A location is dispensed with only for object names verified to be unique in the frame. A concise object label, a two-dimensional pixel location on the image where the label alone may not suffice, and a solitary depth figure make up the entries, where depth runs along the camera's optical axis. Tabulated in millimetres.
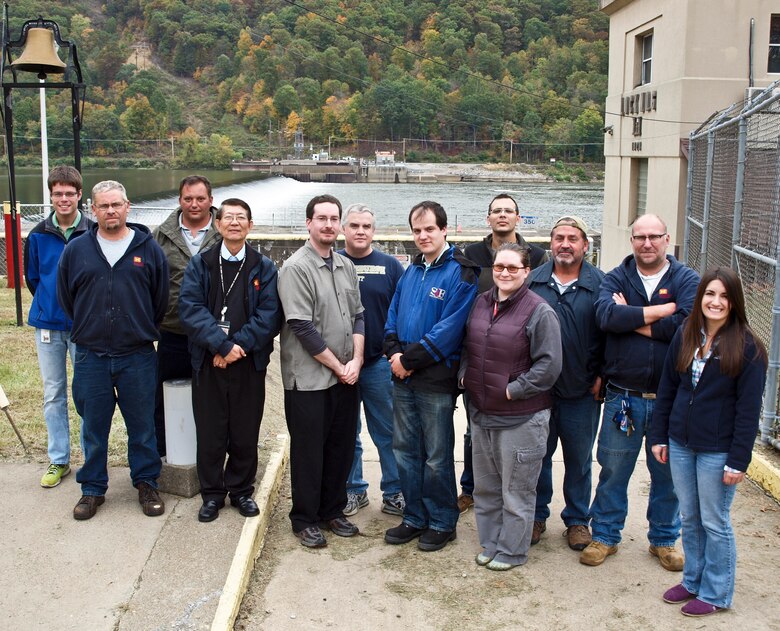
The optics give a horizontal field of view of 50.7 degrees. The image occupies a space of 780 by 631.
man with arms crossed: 4352
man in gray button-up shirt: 4719
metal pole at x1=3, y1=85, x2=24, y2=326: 9502
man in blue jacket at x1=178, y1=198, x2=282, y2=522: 4699
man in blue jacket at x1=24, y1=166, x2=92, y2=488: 5133
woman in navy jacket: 3814
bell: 8977
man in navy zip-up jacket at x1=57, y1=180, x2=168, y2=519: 4746
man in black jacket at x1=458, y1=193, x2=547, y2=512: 5180
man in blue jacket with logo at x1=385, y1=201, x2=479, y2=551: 4605
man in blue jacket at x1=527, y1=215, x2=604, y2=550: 4605
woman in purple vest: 4320
